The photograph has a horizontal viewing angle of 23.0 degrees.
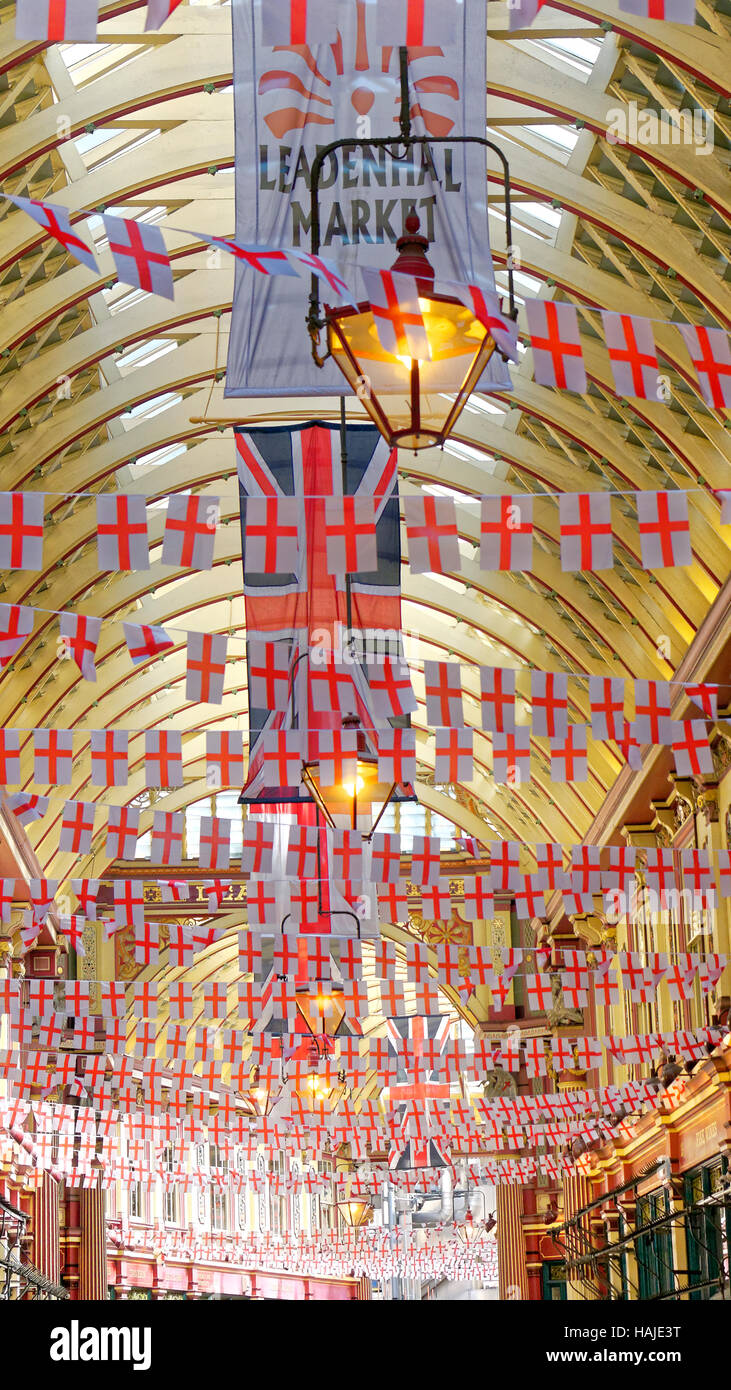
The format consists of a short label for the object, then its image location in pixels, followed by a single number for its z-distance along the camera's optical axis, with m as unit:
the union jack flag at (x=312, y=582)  17.02
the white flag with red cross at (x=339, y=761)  17.36
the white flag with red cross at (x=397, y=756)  18.44
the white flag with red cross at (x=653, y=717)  17.55
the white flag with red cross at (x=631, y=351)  10.65
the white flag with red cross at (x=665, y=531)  13.10
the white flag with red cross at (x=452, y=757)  18.56
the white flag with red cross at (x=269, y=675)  18.44
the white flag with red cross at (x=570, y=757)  18.44
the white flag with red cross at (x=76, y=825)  19.70
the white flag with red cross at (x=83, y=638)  15.48
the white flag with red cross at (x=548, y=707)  17.33
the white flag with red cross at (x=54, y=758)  19.11
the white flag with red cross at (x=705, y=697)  18.55
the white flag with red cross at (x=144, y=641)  15.48
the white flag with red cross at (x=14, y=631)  15.25
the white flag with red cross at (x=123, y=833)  20.06
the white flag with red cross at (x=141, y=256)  9.03
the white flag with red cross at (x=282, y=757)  18.58
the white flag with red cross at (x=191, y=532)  13.53
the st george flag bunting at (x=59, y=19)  7.67
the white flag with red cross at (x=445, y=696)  17.44
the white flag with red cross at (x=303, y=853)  22.95
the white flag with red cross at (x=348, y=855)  20.88
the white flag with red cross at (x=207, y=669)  16.34
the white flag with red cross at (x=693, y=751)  18.97
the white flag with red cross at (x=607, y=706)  17.84
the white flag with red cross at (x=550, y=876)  21.05
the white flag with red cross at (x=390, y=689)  18.47
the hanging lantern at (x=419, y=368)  9.09
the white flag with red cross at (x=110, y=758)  19.33
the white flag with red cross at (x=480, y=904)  23.03
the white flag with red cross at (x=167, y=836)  19.94
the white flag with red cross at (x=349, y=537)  14.30
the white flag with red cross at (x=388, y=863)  22.16
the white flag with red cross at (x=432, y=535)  13.45
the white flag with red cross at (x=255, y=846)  23.30
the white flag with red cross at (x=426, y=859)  22.64
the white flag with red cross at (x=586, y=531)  13.03
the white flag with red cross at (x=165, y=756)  18.89
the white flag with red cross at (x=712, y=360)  10.70
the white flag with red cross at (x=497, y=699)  16.69
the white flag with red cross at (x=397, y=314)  8.98
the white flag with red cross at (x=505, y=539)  13.03
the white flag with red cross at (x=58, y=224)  8.32
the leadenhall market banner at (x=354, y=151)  10.88
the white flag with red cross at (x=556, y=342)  10.59
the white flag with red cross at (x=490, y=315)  9.11
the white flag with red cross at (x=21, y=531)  13.23
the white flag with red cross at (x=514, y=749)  19.39
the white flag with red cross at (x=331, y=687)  18.09
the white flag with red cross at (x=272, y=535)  13.75
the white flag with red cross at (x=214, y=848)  21.12
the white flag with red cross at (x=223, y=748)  19.70
